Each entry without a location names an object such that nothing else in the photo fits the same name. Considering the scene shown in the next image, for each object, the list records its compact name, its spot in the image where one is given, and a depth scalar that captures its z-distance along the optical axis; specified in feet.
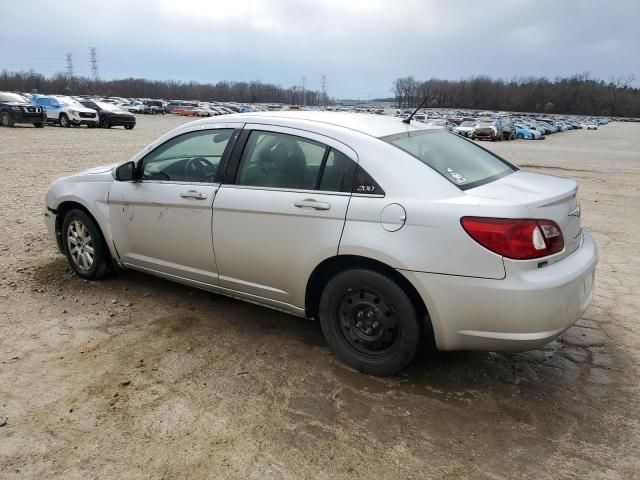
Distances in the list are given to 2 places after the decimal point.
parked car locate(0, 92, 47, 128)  80.64
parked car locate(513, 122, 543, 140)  140.46
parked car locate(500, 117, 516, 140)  129.59
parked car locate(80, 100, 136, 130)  95.86
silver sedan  9.36
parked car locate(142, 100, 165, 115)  193.88
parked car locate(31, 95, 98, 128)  92.39
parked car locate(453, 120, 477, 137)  116.39
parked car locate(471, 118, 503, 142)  116.37
